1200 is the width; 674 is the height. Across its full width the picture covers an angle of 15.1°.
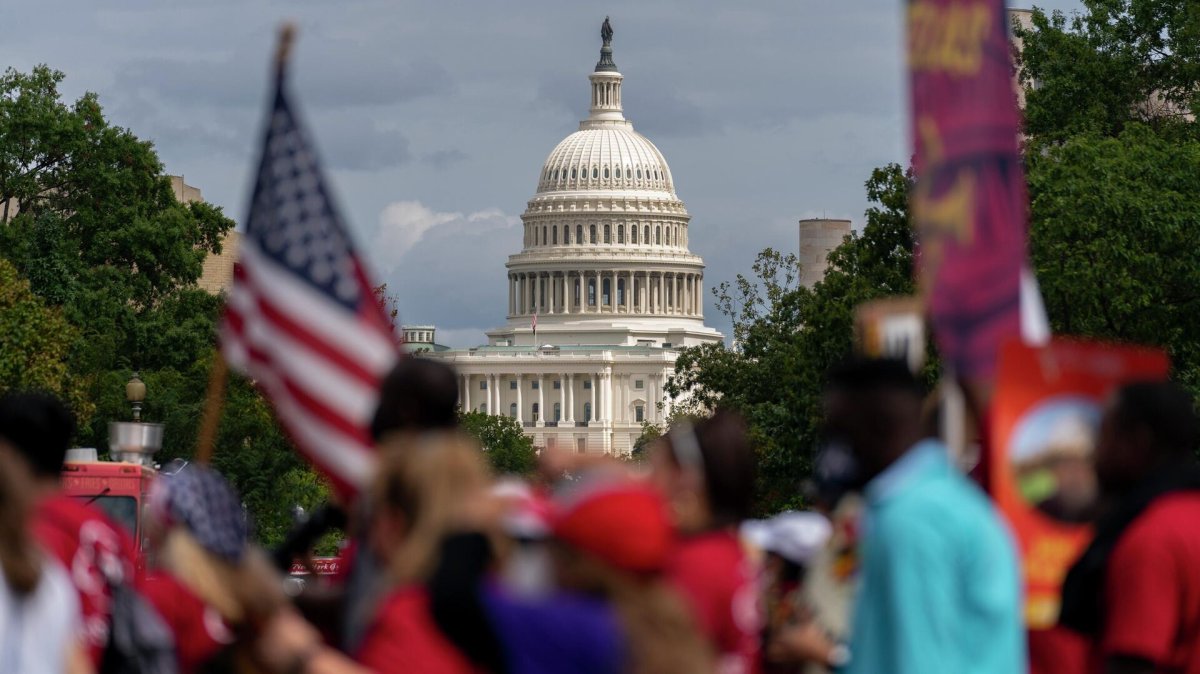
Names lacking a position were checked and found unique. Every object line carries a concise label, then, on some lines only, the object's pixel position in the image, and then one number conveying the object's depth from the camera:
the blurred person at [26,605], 10.49
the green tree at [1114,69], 81.95
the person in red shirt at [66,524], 11.24
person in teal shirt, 9.46
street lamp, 54.44
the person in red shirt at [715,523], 11.09
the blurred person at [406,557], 8.66
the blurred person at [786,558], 12.48
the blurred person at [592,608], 8.49
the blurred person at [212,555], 9.21
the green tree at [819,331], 74.96
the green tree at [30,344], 84.96
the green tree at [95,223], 110.34
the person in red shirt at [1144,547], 10.81
